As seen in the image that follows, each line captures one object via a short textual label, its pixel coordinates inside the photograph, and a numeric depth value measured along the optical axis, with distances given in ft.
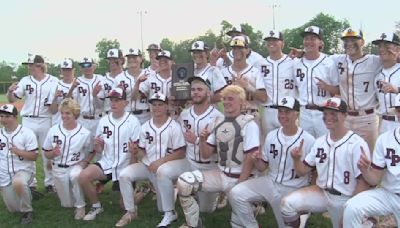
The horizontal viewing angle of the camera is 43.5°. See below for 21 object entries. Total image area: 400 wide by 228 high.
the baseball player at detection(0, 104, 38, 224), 21.77
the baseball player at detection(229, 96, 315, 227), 18.02
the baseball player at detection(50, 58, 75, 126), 26.76
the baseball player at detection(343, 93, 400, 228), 15.11
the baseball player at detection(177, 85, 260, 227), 18.70
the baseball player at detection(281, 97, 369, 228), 16.24
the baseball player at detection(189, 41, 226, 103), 22.66
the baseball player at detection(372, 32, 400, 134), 19.04
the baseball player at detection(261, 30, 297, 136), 22.52
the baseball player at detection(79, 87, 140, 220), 22.12
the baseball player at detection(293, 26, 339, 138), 21.27
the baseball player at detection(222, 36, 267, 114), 22.08
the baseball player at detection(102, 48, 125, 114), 26.53
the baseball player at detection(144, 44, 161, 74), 26.50
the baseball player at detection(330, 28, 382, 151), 20.29
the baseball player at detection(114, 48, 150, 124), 25.38
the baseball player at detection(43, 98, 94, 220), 22.40
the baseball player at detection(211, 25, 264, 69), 24.00
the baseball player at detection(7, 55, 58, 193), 26.53
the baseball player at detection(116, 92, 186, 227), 21.24
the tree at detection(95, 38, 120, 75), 234.46
